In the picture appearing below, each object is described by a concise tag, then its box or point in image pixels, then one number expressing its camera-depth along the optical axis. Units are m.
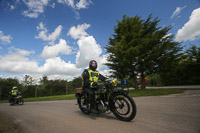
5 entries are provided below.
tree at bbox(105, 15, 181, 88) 12.36
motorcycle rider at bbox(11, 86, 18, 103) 10.35
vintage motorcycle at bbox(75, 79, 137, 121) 2.71
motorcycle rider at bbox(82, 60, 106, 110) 3.22
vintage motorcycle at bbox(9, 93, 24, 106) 10.11
